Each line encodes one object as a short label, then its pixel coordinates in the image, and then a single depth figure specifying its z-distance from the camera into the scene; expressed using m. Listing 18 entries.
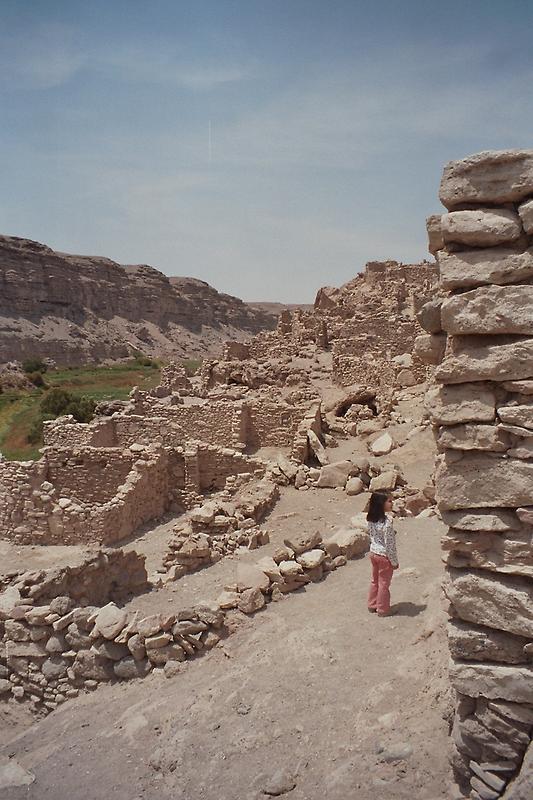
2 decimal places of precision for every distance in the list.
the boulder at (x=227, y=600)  6.55
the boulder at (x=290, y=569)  7.14
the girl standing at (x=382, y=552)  6.17
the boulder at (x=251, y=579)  6.85
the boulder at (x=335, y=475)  11.66
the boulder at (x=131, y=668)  5.95
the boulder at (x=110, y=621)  5.99
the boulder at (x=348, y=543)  7.94
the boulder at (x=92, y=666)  6.02
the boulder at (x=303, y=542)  7.62
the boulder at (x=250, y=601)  6.54
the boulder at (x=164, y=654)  5.95
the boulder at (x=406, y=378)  17.22
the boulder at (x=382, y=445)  13.05
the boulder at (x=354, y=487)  11.22
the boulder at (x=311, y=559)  7.36
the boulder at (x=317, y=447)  13.29
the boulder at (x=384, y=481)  10.83
